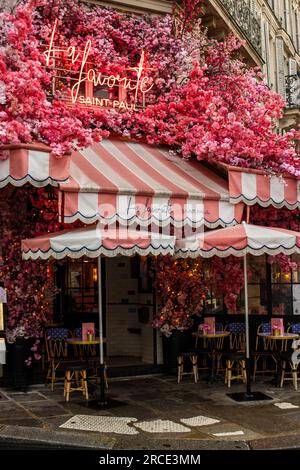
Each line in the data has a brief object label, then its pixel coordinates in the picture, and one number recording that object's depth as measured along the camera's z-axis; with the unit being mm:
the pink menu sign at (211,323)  10797
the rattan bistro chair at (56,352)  9834
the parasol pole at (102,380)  8445
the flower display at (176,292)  11078
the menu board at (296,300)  11383
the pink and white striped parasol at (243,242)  8297
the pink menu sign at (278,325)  10356
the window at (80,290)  12438
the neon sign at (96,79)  11320
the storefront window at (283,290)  11398
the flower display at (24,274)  9922
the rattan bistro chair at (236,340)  11219
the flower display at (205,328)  10750
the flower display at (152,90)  9750
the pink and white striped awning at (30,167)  9094
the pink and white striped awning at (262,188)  10648
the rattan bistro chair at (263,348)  10953
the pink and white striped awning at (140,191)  9391
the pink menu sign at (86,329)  10055
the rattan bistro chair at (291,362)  9891
